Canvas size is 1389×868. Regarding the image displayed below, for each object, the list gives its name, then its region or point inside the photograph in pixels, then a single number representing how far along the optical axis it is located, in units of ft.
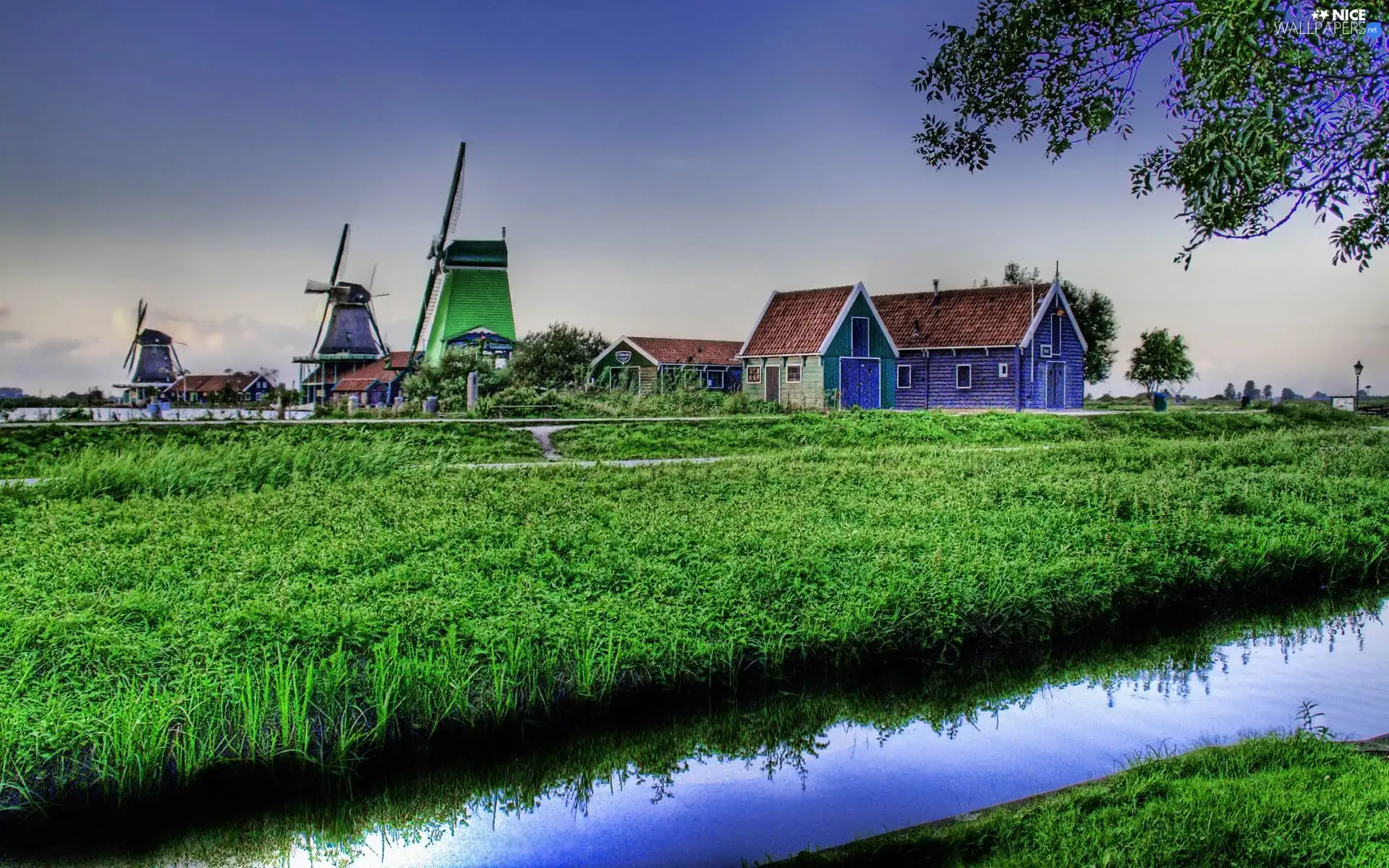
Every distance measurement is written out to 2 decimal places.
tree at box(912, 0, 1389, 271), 17.98
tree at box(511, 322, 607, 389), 156.15
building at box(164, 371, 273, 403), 239.26
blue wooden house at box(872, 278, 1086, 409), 127.24
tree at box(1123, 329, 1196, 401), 180.04
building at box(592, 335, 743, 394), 146.92
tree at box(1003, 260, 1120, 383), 174.40
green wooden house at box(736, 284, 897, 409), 122.11
